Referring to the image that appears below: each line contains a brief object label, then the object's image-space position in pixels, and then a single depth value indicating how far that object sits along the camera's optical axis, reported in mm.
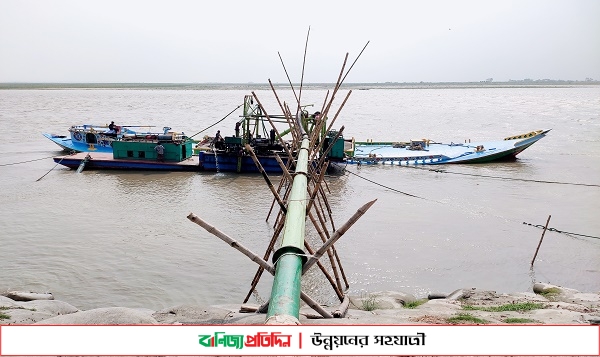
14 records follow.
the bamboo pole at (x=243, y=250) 4705
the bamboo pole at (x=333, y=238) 4664
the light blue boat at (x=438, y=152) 22766
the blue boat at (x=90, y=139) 24250
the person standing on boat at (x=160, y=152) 21016
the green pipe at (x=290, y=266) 3771
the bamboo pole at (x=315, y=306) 5045
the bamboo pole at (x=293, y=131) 11323
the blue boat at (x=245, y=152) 19908
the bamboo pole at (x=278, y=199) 6289
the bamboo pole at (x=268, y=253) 7083
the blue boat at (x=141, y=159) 21039
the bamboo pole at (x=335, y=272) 6948
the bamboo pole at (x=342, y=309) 6238
